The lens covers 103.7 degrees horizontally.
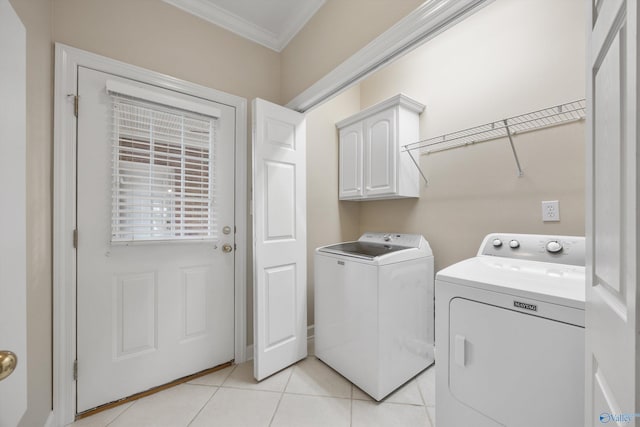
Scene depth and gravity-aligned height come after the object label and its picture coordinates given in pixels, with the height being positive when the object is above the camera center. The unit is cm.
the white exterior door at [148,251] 149 -25
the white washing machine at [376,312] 160 -69
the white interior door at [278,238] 178 -18
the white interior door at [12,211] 63 +1
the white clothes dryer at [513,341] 88 -50
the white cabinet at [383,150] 207 +57
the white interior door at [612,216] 39 +0
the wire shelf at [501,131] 143 +57
